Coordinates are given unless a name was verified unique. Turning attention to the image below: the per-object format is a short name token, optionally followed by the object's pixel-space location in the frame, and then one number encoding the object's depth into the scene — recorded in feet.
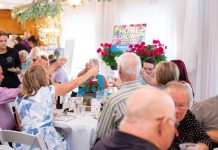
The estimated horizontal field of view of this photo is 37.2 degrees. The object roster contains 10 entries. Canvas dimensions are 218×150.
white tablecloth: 10.26
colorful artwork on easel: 18.97
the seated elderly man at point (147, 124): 3.80
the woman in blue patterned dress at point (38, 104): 9.73
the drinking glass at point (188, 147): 4.80
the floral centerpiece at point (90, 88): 12.20
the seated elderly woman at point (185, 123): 6.48
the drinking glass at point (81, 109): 11.53
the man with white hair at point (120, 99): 8.09
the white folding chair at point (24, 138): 7.91
